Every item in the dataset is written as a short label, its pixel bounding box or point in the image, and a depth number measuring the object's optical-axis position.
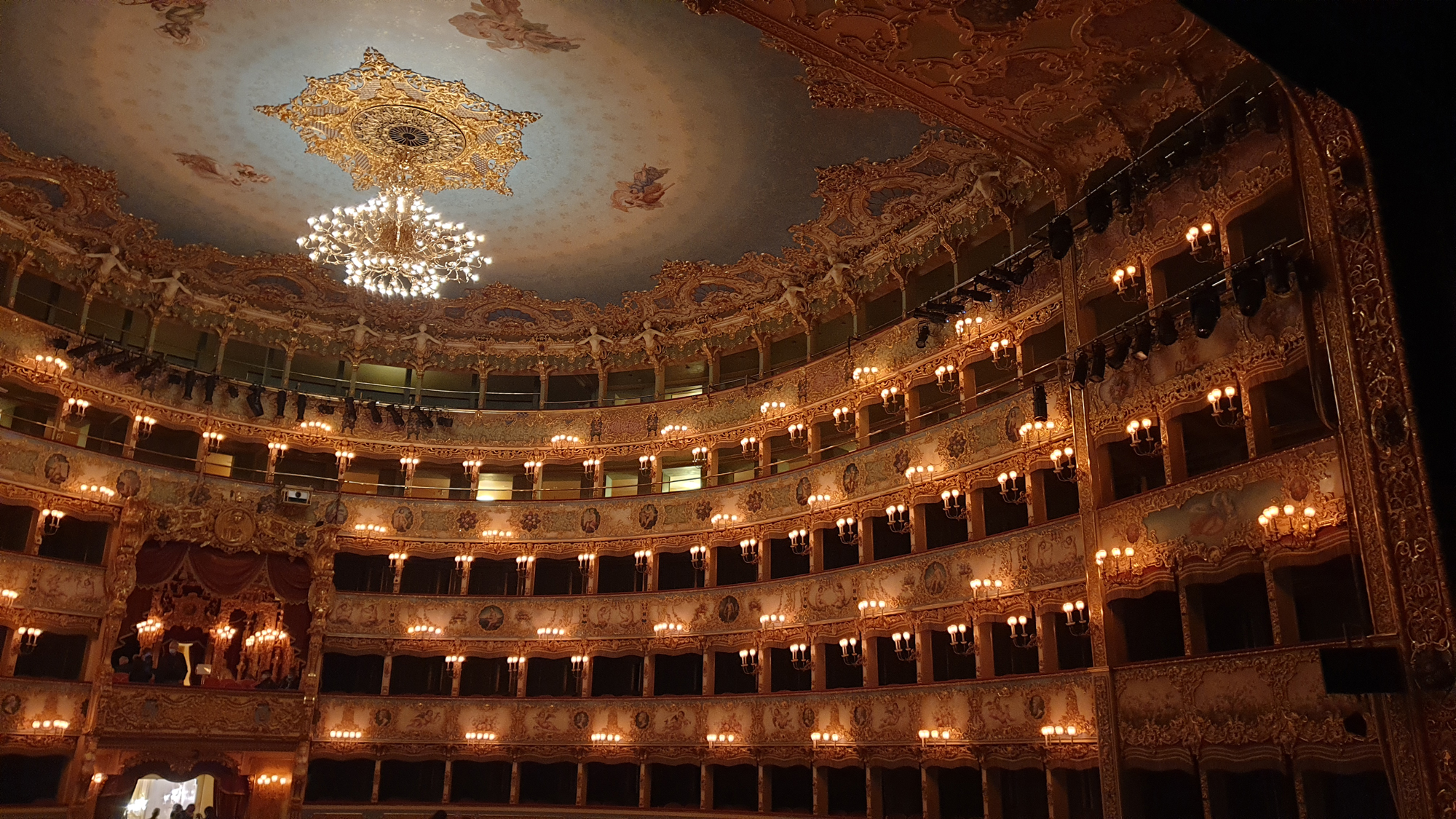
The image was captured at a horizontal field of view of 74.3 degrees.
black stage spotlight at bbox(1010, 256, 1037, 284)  17.11
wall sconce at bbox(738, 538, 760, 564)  23.11
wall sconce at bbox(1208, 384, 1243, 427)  13.66
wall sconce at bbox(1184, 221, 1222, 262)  14.52
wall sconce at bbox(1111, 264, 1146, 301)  15.80
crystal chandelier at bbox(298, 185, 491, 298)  17.97
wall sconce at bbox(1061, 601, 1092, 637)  15.74
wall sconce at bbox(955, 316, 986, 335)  19.55
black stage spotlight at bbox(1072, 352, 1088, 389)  15.59
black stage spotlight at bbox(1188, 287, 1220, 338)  13.51
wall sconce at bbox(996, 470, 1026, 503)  17.69
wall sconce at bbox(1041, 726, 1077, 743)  15.35
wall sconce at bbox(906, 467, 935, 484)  19.66
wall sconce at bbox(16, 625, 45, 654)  21.09
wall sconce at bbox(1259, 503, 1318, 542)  12.19
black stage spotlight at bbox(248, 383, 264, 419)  25.98
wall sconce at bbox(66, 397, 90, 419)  23.33
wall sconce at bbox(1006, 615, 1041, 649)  16.85
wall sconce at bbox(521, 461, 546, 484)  27.59
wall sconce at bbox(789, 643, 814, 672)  21.23
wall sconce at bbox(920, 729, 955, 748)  17.64
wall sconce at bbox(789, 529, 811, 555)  22.33
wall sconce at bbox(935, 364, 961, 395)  20.03
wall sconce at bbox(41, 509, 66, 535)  22.00
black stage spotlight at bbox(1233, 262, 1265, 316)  12.84
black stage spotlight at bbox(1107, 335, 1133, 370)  14.97
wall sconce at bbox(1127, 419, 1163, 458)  14.99
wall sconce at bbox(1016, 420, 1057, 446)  17.11
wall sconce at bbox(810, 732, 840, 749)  19.86
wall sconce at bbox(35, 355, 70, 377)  22.67
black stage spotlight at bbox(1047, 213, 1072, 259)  16.23
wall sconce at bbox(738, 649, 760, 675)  22.47
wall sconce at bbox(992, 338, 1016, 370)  18.75
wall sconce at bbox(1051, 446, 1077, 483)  16.47
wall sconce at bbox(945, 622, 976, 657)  18.05
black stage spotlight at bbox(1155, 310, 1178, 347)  14.23
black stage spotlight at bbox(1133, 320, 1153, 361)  14.69
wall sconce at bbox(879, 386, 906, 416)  21.38
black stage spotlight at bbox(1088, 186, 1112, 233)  15.69
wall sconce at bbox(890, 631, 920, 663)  19.16
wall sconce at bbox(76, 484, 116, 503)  22.67
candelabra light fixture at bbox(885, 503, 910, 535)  19.91
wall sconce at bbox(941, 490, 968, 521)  19.00
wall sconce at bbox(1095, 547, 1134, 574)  14.84
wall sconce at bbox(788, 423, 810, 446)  23.56
